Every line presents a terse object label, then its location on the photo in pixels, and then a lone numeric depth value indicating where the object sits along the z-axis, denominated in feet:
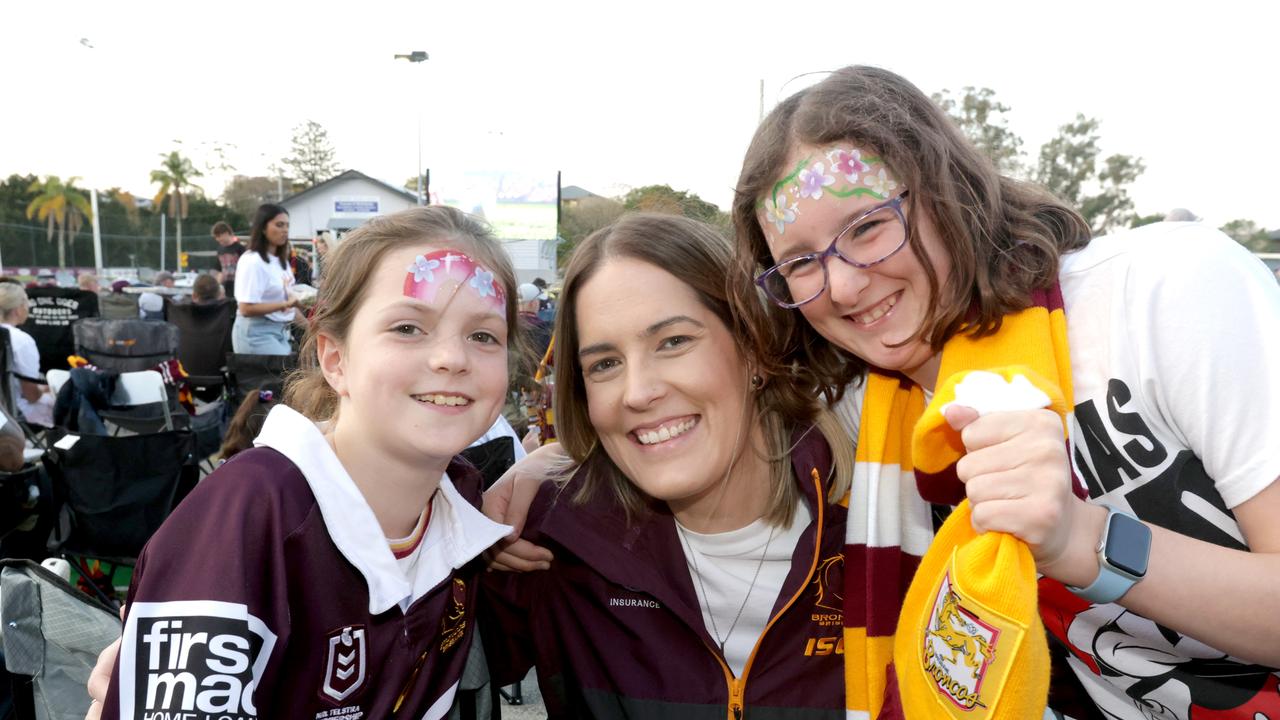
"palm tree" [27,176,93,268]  168.35
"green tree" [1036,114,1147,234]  92.53
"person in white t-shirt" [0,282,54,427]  21.95
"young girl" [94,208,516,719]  4.94
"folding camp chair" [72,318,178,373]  22.17
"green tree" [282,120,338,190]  226.79
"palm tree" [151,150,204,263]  200.03
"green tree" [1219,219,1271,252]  96.99
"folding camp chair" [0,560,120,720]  6.77
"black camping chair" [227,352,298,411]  20.20
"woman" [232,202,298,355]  20.84
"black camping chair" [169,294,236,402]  24.61
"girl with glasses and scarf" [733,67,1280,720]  4.42
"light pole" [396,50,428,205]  68.23
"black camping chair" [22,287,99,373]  28.12
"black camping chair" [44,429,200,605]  14.49
